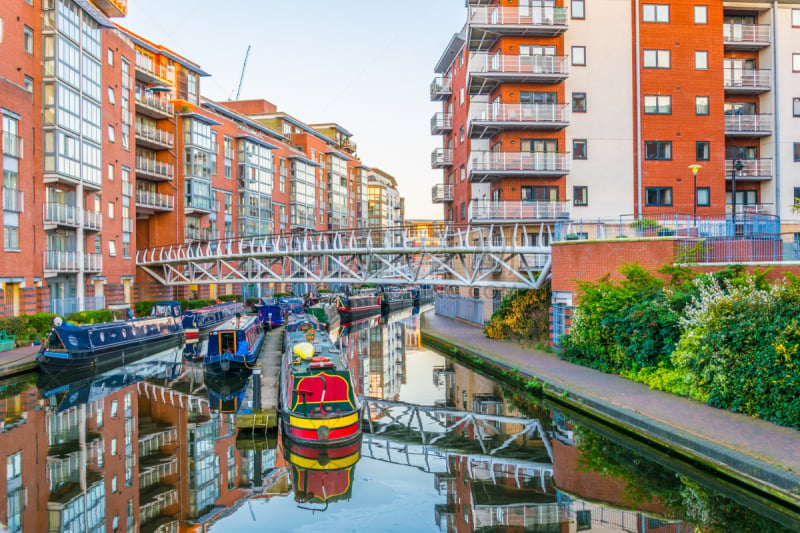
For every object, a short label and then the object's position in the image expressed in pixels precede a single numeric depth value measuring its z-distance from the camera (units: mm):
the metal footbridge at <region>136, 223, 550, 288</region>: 28041
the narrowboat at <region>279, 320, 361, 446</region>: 13938
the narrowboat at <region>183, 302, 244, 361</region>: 32031
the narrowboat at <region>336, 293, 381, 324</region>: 52188
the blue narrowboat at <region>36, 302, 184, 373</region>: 23569
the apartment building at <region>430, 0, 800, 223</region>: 33125
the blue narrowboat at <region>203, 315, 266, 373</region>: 24016
